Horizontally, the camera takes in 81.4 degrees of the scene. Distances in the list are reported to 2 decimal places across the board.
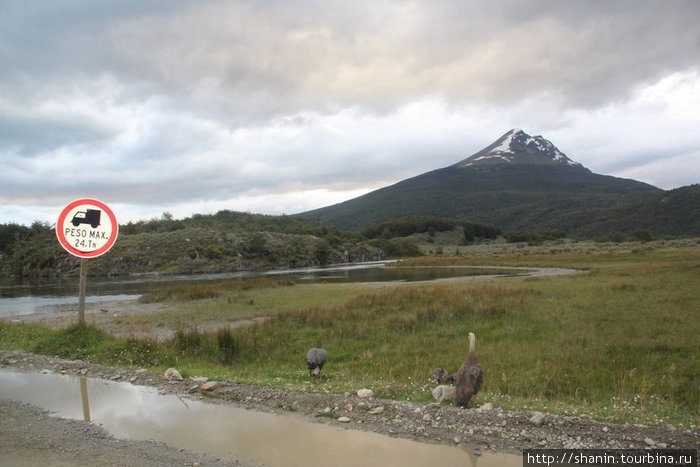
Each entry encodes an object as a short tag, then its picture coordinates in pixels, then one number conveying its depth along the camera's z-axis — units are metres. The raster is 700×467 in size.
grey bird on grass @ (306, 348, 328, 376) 8.23
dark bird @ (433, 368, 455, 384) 7.40
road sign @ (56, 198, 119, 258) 9.62
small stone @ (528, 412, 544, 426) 4.87
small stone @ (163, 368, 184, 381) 7.23
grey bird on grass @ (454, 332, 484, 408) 5.82
